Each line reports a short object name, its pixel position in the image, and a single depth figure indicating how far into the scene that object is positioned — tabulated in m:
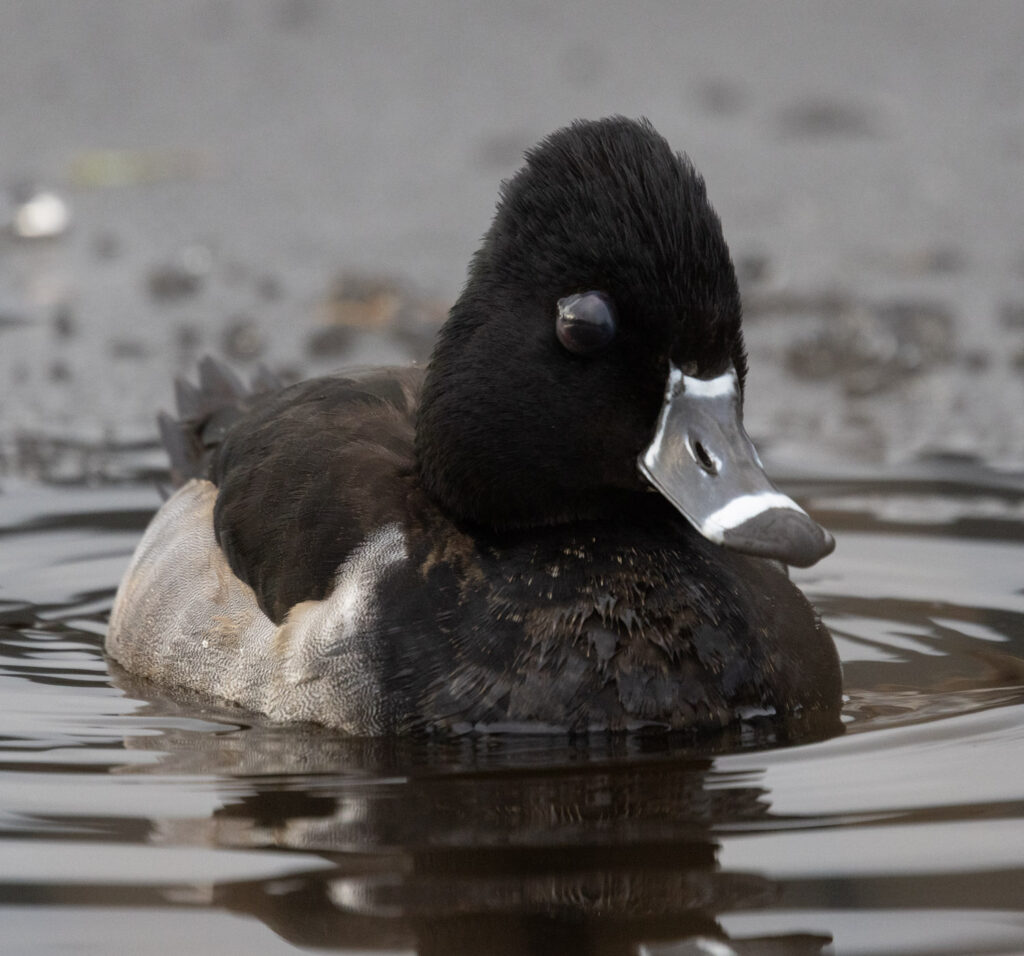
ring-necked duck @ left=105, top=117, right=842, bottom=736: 8.75
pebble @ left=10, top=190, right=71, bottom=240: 22.19
